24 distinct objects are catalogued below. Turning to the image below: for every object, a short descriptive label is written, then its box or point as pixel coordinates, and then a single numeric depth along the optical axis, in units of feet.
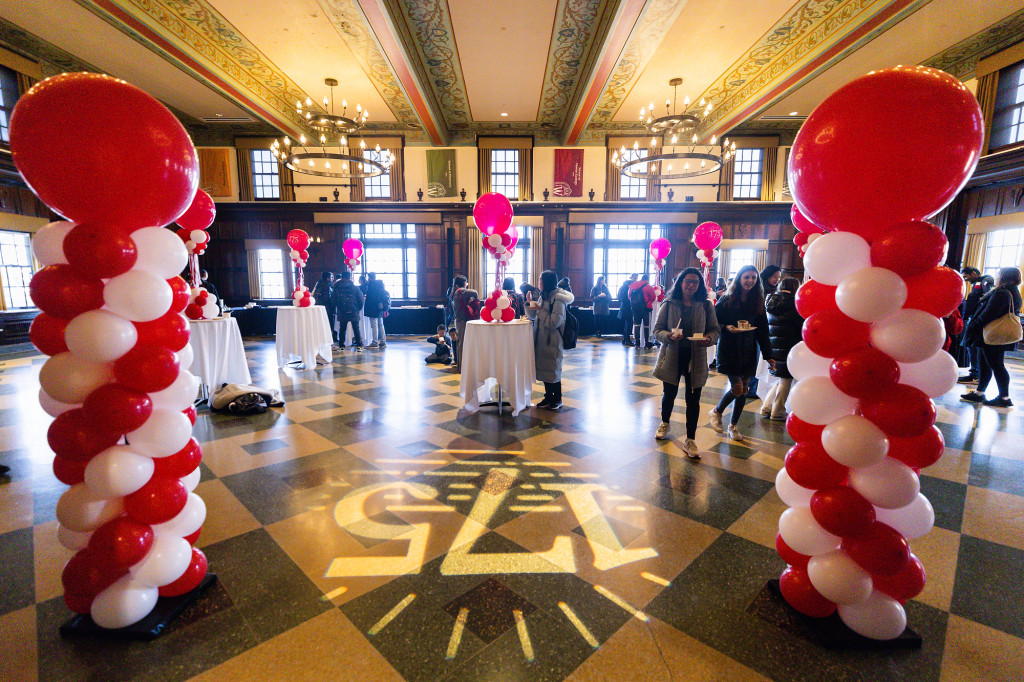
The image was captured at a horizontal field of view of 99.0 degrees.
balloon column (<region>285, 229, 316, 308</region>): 22.91
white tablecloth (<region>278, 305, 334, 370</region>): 21.12
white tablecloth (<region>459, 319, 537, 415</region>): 13.58
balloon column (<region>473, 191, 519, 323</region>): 13.98
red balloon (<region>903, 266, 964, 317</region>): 4.74
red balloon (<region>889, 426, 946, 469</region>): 4.90
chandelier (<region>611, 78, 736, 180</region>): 23.45
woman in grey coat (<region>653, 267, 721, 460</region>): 10.21
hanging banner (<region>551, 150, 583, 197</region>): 37.11
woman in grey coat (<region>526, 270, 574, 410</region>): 13.88
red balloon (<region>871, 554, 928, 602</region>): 5.05
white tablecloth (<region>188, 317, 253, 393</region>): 14.64
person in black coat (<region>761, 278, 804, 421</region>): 11.74
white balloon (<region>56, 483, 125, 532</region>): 5.00
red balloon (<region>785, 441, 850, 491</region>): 5.20
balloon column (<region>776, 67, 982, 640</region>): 4.46
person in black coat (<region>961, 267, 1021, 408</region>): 14.98
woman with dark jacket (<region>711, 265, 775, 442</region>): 10.77
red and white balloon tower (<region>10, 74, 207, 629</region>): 4.68
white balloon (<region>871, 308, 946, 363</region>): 4.57
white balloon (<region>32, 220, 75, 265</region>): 4.84
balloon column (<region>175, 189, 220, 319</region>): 13.13
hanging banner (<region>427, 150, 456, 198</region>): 36.91
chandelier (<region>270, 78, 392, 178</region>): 21.94
